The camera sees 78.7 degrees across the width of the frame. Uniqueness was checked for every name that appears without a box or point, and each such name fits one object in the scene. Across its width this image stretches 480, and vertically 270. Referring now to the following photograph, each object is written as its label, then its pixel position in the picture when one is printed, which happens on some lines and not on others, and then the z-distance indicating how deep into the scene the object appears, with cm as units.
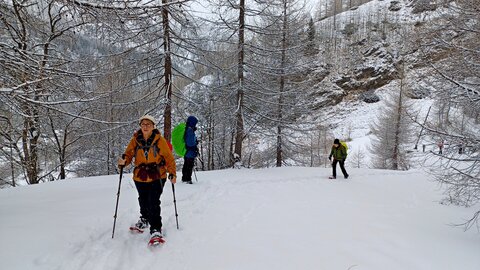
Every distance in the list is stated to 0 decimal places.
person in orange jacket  451
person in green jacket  1189
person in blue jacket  820
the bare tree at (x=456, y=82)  511
